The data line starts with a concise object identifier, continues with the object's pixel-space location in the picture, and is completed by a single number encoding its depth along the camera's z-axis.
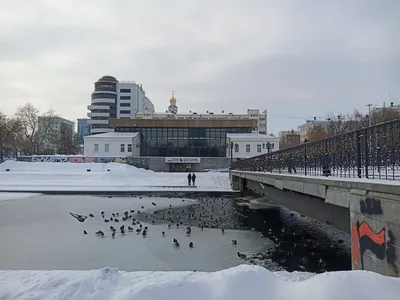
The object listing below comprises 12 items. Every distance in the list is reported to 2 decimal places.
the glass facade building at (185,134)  67.81
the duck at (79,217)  17.35
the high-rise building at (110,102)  111.12
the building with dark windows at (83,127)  153.55
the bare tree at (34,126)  76.56
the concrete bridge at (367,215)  5.81
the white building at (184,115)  95.38
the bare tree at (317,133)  79.59
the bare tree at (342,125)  67.38
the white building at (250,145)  63.66
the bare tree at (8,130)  60.88
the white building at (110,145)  63.81
